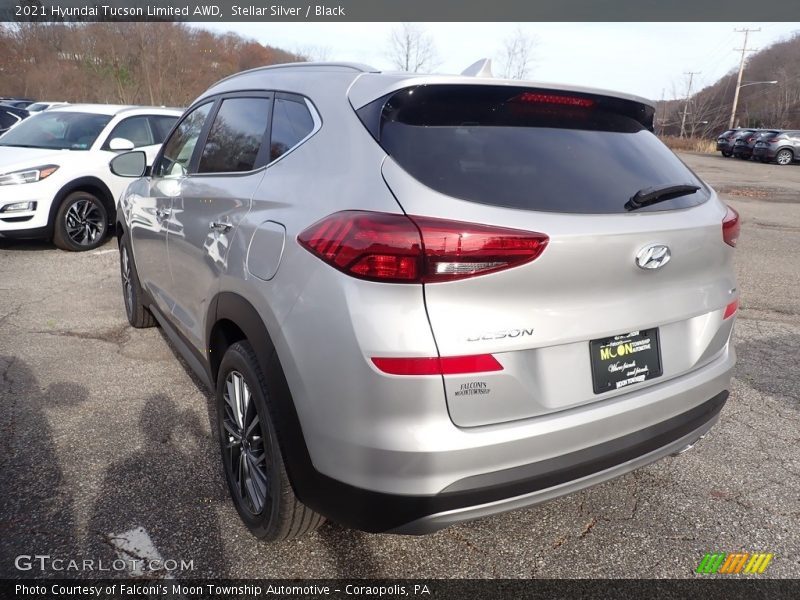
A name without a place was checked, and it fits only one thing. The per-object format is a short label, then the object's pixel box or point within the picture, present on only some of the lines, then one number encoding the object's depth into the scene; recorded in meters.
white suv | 6.96
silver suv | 1.63
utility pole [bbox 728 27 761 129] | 58.19
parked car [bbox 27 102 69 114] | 20.48
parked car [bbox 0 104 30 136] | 14.28
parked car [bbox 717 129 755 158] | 31.87
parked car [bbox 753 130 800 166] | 27.28
